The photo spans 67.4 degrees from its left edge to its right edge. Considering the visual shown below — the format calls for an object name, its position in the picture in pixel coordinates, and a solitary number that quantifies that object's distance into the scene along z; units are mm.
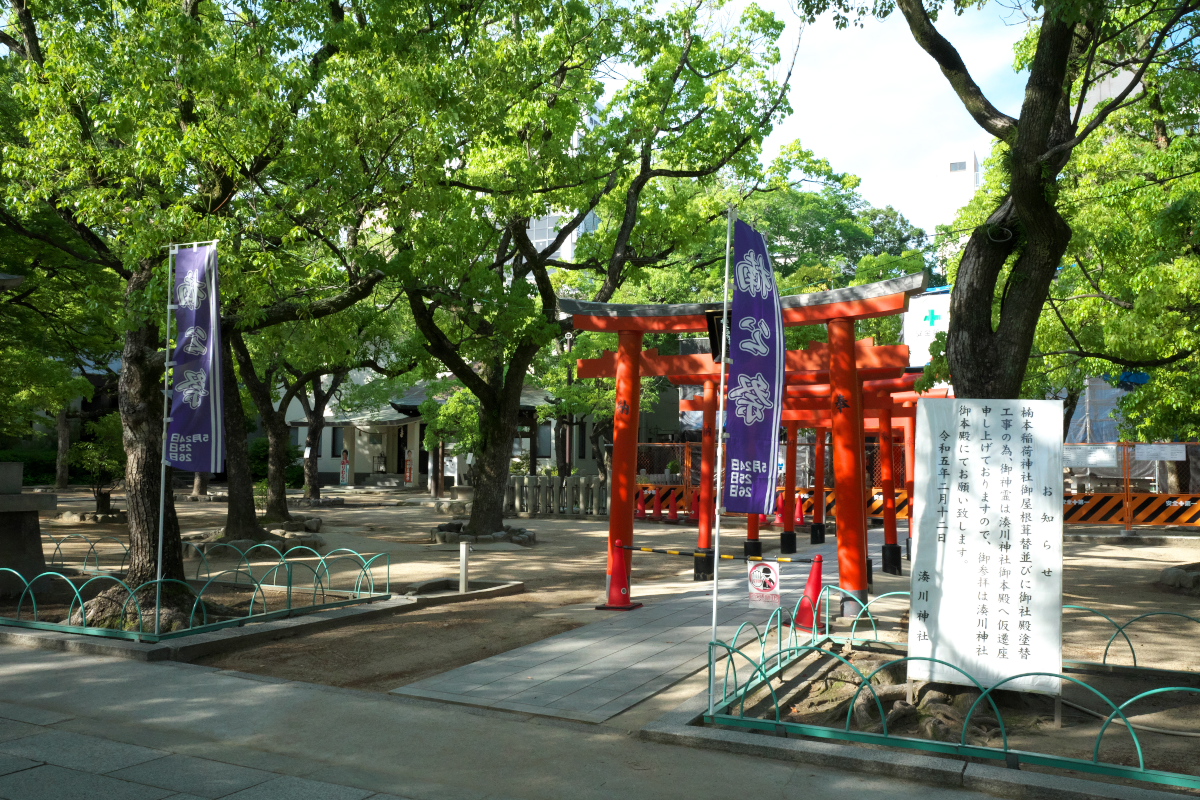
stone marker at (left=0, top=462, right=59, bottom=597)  10906
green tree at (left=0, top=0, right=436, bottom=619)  8789
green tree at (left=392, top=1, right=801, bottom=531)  13383
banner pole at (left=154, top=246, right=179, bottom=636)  7831
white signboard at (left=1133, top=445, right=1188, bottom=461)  20094
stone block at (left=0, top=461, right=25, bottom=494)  10969
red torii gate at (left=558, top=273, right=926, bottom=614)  9461
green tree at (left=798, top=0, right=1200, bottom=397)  6617
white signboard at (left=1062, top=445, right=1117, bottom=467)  20734
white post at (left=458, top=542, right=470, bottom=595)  11117
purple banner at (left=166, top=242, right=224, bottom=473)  8141
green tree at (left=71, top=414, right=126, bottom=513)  19859
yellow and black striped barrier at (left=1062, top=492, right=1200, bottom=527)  20953
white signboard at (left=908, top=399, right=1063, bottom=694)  5871
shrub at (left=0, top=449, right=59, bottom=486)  31812
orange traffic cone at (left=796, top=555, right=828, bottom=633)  8828
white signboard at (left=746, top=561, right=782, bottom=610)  6211
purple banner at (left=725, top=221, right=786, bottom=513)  6504
